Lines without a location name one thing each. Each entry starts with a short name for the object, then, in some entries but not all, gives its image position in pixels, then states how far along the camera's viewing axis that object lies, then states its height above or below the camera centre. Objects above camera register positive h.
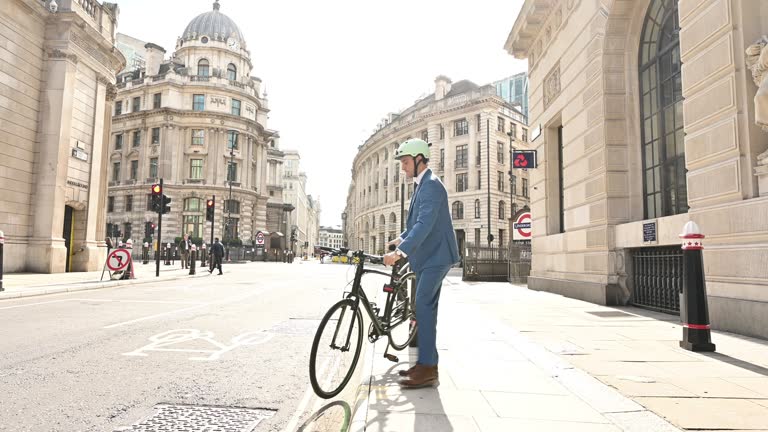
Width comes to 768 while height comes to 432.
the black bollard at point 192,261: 20.48 -0.41
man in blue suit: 3.68 +0.00
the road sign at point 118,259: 15.01 -0.26
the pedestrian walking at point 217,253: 21.97 -0.03
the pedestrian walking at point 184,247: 25.58 +0.25
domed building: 54.75 +13.65
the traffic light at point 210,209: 25.78 +2.39
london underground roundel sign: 15.12 +0.98
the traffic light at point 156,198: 17.68 +2.03
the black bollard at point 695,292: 4.80 -0.34
